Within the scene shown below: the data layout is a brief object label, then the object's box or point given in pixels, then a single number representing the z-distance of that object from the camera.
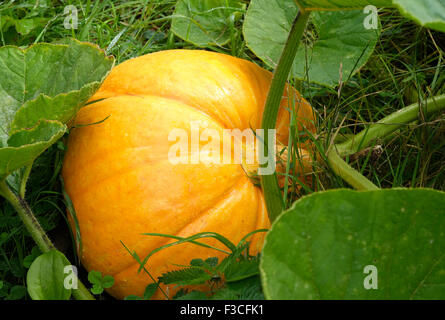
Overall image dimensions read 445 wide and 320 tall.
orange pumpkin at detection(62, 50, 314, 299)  1.36
